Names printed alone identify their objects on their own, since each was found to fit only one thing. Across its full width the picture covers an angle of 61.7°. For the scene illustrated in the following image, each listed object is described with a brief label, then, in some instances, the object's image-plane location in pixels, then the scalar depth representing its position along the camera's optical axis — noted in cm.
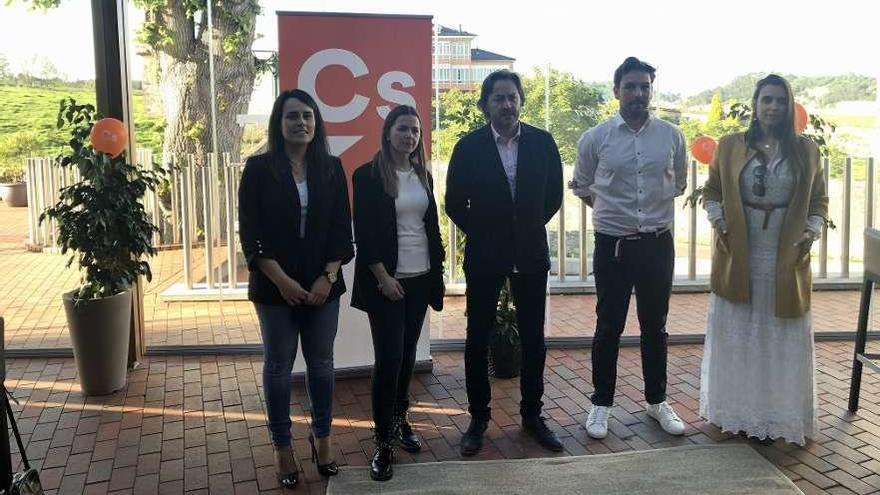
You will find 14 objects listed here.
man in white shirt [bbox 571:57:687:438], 325
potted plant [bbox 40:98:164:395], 393
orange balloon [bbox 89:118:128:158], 388
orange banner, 382
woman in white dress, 313
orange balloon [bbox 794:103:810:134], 409
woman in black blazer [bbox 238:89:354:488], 273
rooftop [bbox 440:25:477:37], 503
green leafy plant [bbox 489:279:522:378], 428
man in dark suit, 308
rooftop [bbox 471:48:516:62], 531
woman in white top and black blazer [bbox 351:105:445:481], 289
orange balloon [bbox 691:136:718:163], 485
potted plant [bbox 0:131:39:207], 493
